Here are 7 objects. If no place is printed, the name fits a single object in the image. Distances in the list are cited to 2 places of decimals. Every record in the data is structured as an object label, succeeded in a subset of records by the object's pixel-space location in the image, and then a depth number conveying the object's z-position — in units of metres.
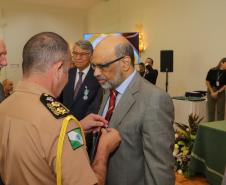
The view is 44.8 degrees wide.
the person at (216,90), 5.91
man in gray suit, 1.42
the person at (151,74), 8.08
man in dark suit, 2.77
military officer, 0.97
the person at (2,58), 2.47
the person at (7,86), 4.00
